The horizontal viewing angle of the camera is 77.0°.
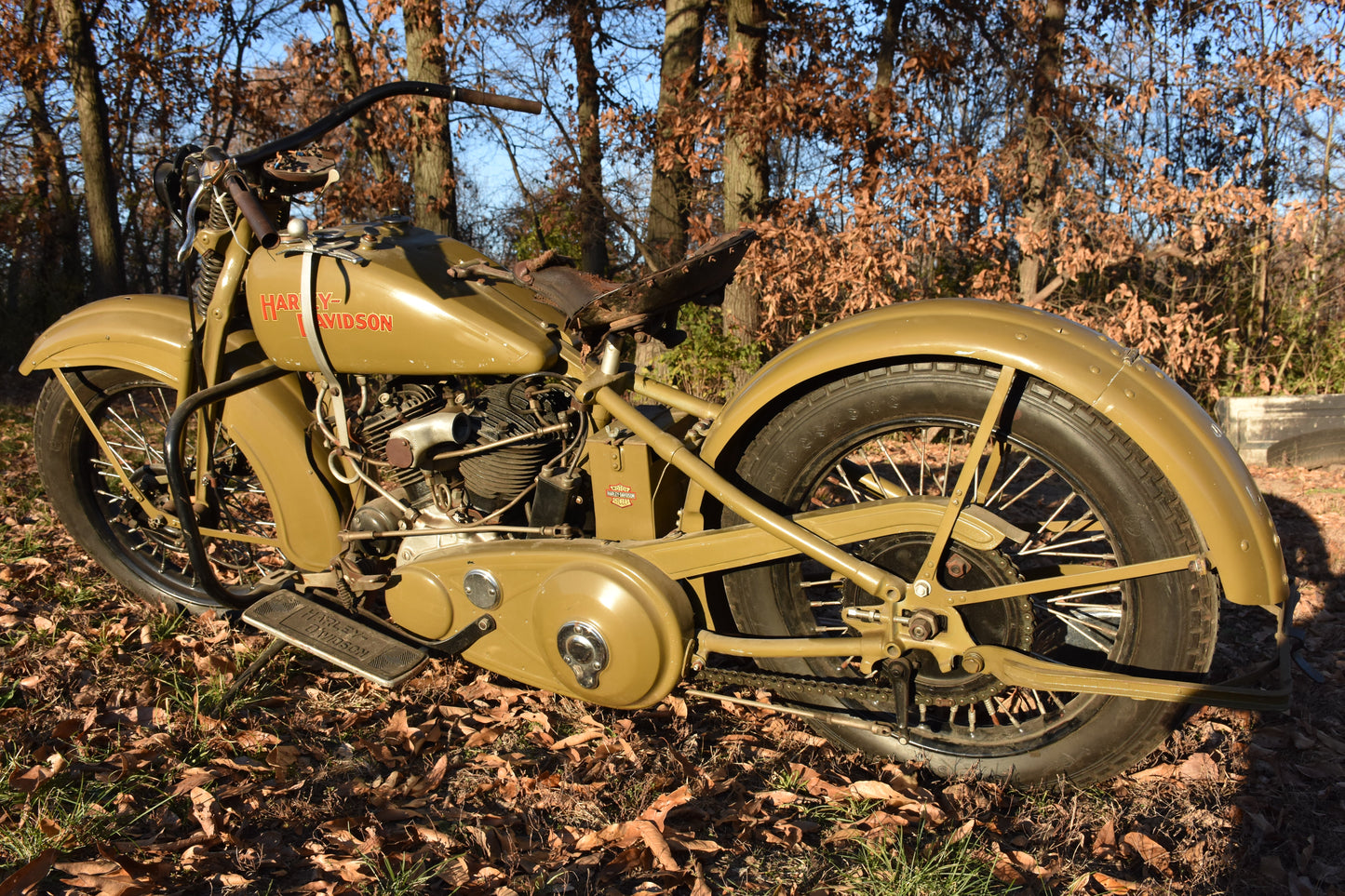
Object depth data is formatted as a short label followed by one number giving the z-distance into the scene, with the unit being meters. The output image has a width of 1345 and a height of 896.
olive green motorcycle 2.10
